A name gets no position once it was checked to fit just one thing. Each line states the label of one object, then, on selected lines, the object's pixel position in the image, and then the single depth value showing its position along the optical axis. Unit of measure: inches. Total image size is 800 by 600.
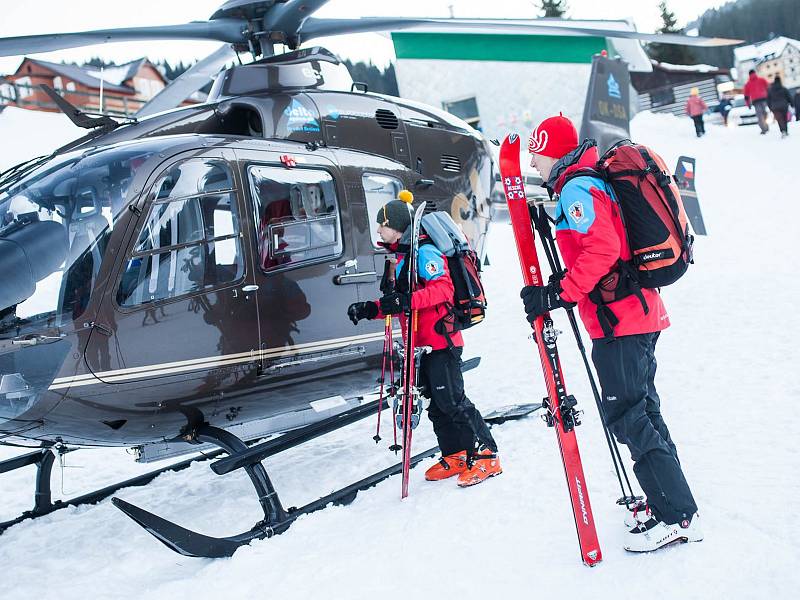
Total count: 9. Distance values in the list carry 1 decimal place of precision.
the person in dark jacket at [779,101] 829.2
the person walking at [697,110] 1016.2
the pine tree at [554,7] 2263.5
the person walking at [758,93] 887.7
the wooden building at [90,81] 1385.3
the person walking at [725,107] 1297.1
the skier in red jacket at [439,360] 180.9
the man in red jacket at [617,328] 127.3
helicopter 157.2
